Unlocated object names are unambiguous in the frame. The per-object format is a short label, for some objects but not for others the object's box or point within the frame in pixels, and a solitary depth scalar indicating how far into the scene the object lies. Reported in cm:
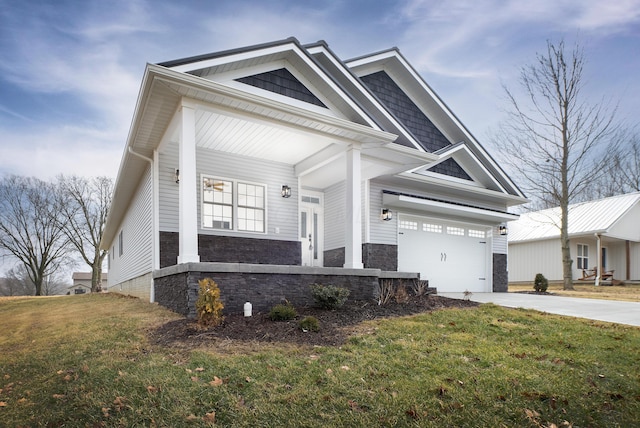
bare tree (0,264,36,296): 3606
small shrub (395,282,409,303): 864
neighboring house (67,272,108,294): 5219
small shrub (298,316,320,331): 604
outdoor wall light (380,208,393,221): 1238
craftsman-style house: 746
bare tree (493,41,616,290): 1686
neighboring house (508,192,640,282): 1994
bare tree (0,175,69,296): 2961
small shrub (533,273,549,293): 1398
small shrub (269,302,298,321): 653
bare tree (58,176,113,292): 3083
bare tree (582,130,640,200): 2706
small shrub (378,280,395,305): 858
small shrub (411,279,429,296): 929
